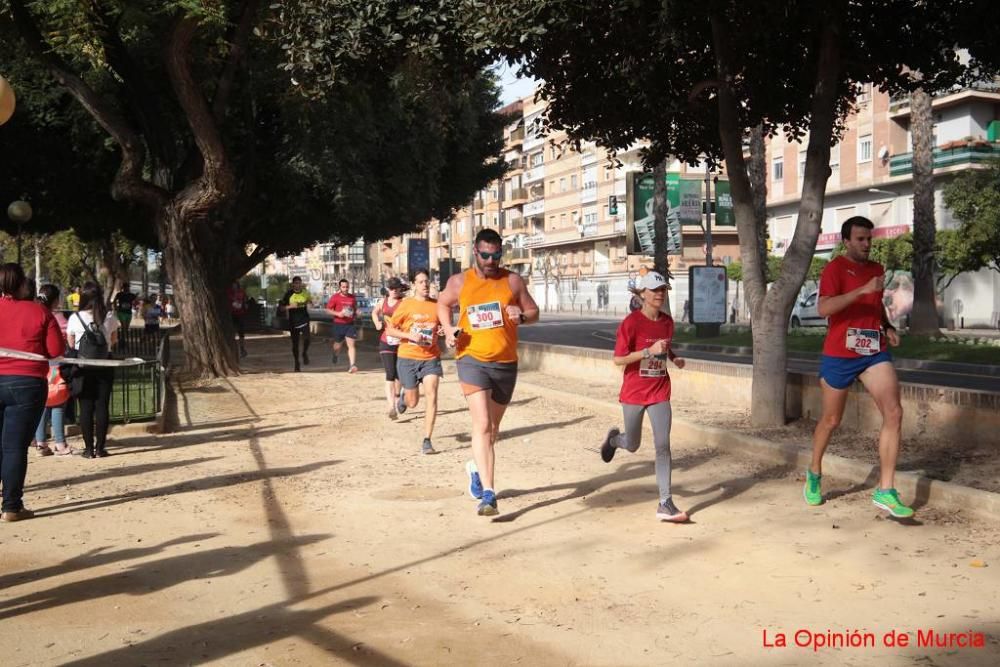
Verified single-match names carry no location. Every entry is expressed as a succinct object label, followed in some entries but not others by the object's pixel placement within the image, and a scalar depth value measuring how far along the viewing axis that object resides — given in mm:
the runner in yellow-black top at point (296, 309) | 20906
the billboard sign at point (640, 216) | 36781
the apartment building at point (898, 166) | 45438
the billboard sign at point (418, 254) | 32469
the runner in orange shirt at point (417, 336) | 11406
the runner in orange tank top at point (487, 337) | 7410
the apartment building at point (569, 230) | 75875
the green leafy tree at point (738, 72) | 10602
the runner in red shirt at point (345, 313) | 19984
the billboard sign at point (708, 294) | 32219
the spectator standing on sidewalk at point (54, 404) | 9305
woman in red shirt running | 7176
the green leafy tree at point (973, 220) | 36531
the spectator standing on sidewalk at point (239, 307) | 26531
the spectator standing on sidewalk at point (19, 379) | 7348
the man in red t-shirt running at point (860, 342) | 6852
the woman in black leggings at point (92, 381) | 10156
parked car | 40188
